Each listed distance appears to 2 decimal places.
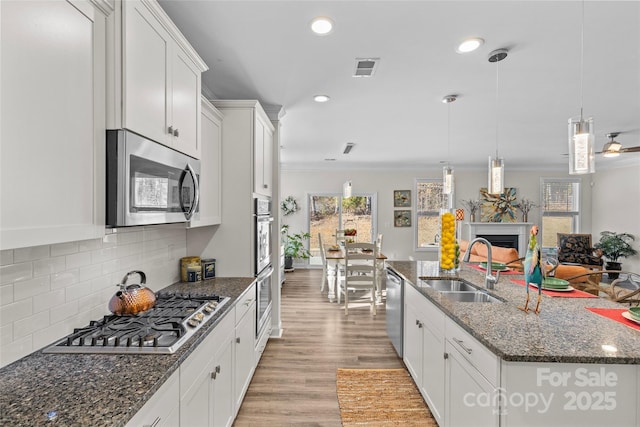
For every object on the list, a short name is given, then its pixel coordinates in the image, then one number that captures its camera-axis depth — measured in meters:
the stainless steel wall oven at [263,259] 2.89
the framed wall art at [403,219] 8.24
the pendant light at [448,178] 3.58
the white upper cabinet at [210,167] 2.47
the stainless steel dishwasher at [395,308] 3.08
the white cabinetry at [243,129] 2.84
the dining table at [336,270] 5.09
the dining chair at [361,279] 4.39
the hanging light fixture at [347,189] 6.65
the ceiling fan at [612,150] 3.83
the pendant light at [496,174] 2.51
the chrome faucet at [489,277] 2.32
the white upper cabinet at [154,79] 1.30
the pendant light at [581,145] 1.65
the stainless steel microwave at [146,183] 1.26
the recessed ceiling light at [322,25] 1.91
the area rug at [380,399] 2.28
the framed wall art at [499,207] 8.08
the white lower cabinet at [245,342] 2.19
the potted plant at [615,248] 6.93
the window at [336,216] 8.24
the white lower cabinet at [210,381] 1.38
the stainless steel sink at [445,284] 2.75
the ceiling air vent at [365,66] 2.44
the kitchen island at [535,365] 1.28
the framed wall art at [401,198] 8.24
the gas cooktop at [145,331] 1.32
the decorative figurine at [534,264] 1.76
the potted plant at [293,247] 7.75
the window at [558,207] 8.16
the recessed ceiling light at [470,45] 2.12
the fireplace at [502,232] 7.84
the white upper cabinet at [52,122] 0.90
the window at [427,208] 8.24
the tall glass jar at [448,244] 2.94
